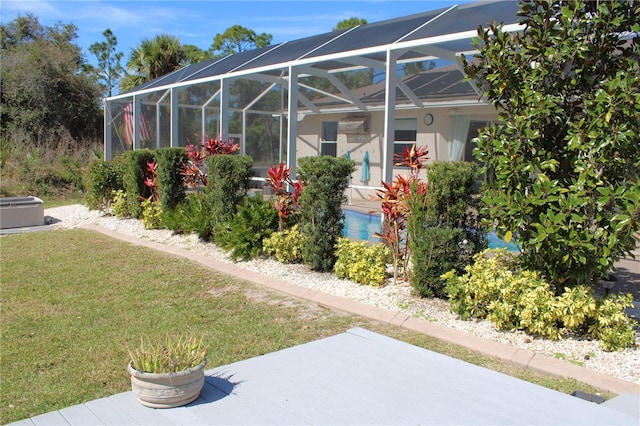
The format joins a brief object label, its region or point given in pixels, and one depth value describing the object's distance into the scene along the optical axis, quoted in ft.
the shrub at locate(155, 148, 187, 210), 35.47
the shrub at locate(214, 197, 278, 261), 27.12
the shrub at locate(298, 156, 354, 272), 23.65
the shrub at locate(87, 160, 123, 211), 43.47
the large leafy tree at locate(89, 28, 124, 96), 155.63
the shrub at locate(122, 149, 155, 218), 38.78
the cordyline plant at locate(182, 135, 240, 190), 34.27
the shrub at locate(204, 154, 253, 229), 29.66
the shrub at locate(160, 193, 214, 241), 31.22
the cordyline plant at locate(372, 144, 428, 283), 21.88
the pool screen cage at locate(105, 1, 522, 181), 30.25
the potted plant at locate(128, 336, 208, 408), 11.13
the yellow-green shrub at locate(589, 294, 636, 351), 14.93
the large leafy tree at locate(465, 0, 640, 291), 14.87
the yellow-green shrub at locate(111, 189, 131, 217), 41.37
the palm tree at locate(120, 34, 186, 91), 87.35
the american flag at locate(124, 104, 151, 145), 61.52
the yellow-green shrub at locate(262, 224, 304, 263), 25.82
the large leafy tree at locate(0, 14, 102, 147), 77.20
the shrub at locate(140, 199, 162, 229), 36.55
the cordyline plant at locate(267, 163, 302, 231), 27.09
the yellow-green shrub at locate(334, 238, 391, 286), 21.89
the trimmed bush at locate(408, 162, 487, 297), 19.25
